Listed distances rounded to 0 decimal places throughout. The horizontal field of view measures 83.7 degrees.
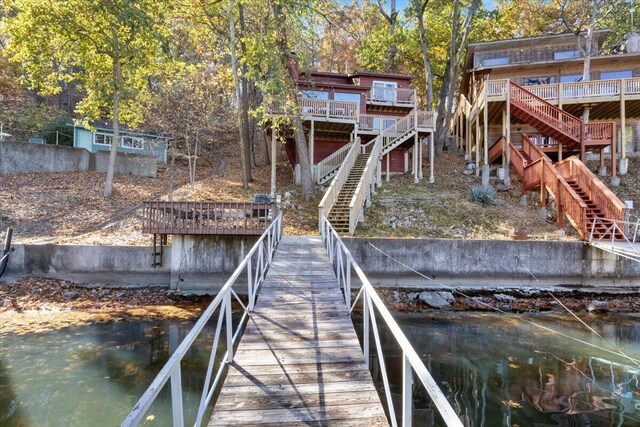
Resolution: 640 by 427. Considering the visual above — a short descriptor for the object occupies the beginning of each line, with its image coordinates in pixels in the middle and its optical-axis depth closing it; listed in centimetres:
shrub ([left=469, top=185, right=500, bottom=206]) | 1693
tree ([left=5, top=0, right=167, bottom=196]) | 1585
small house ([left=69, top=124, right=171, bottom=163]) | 2634
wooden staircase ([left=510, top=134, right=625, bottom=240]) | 1238
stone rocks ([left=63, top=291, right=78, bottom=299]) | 1102
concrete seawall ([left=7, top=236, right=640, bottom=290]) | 1194
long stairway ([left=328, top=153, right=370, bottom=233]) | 1350
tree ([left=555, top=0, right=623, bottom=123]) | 2091
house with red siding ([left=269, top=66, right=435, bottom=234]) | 1845
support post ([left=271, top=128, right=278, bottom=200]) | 1833
